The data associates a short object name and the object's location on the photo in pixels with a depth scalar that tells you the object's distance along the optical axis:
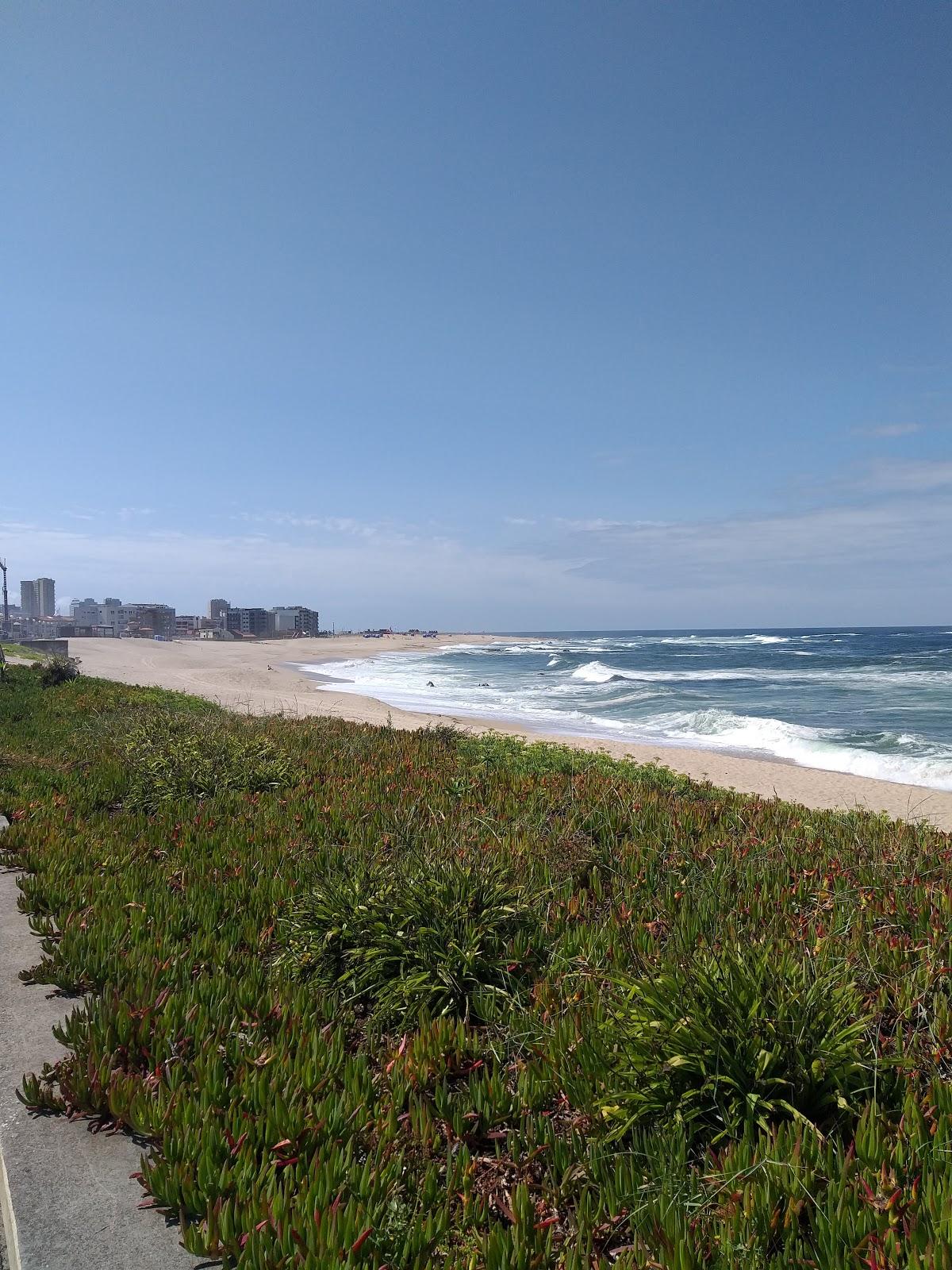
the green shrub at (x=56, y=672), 21.44
